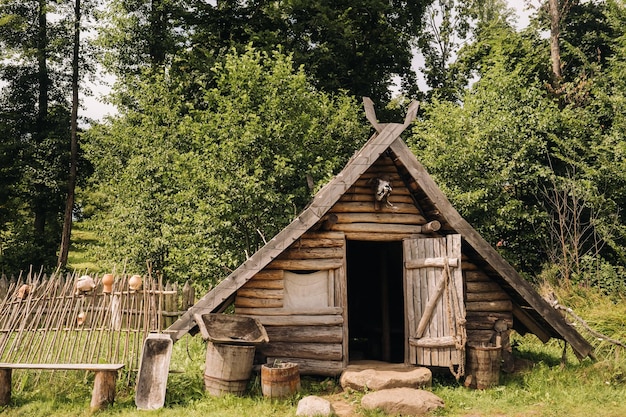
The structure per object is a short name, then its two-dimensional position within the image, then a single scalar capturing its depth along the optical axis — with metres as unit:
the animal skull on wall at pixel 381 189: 8.49
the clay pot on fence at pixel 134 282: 8.45
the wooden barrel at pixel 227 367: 7.50
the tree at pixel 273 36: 21.52
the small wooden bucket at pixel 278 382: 7.45
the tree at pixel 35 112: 21.86
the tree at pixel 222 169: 13.50
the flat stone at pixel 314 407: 6.79
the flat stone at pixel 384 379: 7.67
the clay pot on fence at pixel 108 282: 8.64
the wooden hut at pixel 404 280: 8.03
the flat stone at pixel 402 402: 6.95
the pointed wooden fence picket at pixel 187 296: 13.11
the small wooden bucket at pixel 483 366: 8.02
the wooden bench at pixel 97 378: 7.25
